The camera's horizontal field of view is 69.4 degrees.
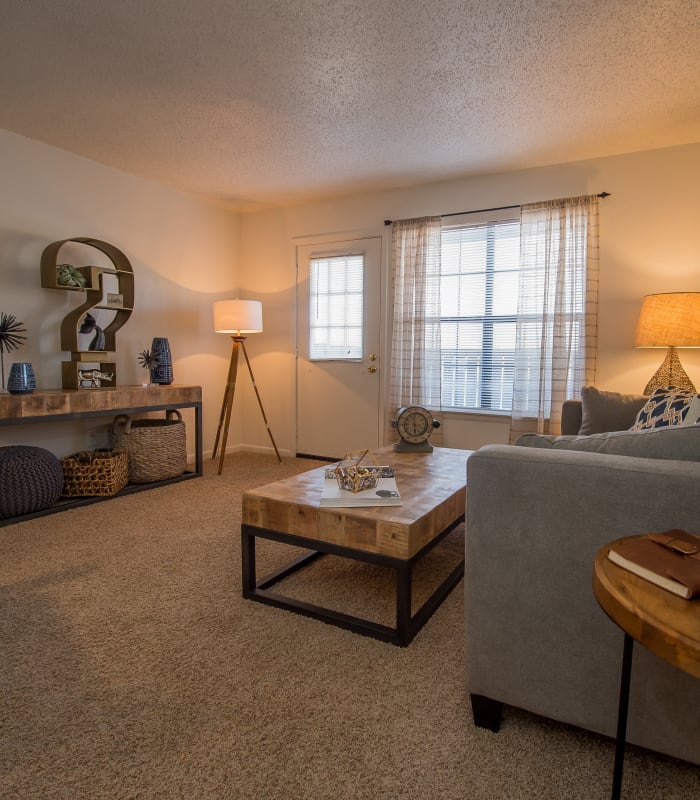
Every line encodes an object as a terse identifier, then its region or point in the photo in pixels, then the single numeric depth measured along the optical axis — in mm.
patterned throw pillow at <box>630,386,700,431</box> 1954
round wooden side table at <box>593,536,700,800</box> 707
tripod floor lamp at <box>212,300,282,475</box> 4355
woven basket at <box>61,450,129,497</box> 3498
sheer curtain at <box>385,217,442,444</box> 4297
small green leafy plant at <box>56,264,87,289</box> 3545
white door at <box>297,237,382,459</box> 4664
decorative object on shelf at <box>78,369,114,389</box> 3707
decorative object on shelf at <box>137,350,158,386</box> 4145
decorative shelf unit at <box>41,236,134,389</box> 3514
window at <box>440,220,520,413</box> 4070
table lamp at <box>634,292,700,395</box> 3012
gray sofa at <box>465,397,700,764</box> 1126
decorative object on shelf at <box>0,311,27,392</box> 3281
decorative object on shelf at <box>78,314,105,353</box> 3820
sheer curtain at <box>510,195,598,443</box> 3721
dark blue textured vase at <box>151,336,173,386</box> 4141
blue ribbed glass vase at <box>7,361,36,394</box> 3174
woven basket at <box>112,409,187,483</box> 3885
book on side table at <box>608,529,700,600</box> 804
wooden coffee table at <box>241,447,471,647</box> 1786
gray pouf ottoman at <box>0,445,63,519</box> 3014
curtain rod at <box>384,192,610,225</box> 4027
